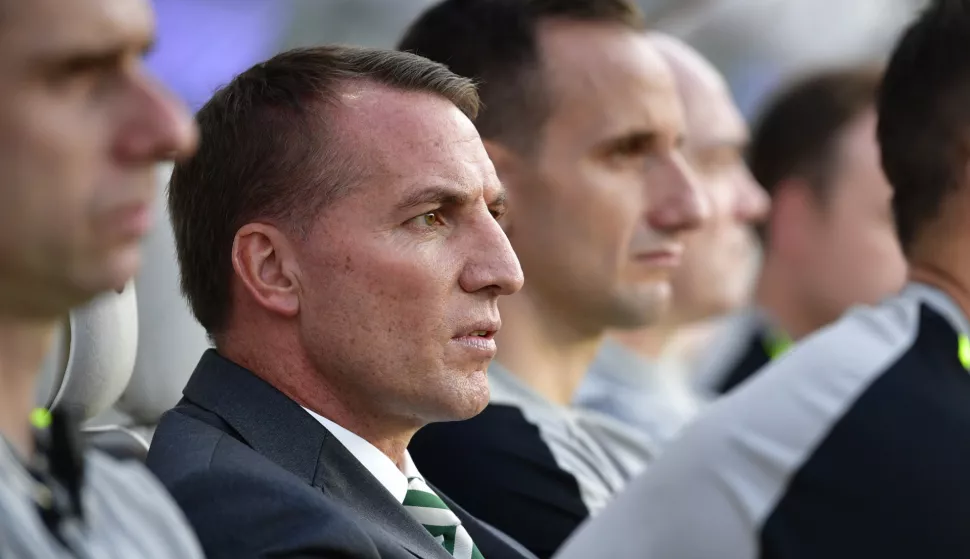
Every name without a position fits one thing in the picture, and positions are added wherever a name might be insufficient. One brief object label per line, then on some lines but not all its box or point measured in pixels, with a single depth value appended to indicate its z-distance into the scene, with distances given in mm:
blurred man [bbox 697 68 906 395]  9102
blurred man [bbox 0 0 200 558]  2566
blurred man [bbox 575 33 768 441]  8789
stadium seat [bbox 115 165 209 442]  5004
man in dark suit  4156
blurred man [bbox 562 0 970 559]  3428
